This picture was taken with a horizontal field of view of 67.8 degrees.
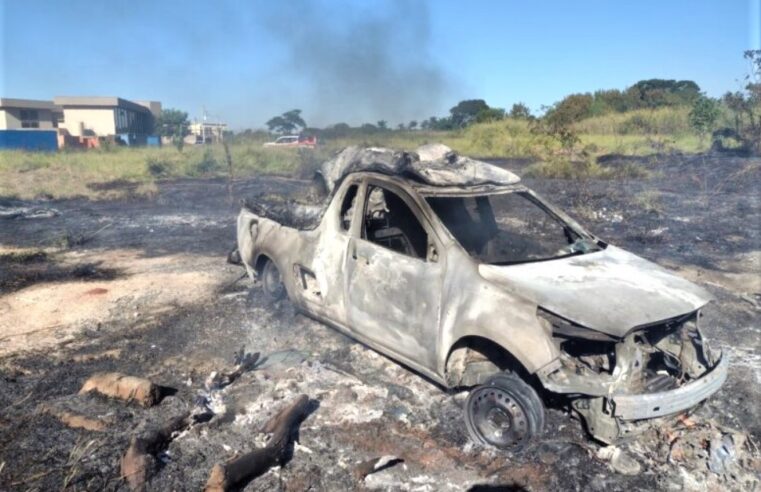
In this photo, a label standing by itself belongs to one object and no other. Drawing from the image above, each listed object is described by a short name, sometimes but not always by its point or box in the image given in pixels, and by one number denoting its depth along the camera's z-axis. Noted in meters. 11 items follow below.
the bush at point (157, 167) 21.79
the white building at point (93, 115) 43.84
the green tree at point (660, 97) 26.45
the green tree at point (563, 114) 16.36
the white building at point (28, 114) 41.41
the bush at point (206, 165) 22.55
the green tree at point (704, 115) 22.28
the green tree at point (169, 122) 48.28
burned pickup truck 3.33
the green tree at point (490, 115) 30.53
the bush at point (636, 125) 25.47
